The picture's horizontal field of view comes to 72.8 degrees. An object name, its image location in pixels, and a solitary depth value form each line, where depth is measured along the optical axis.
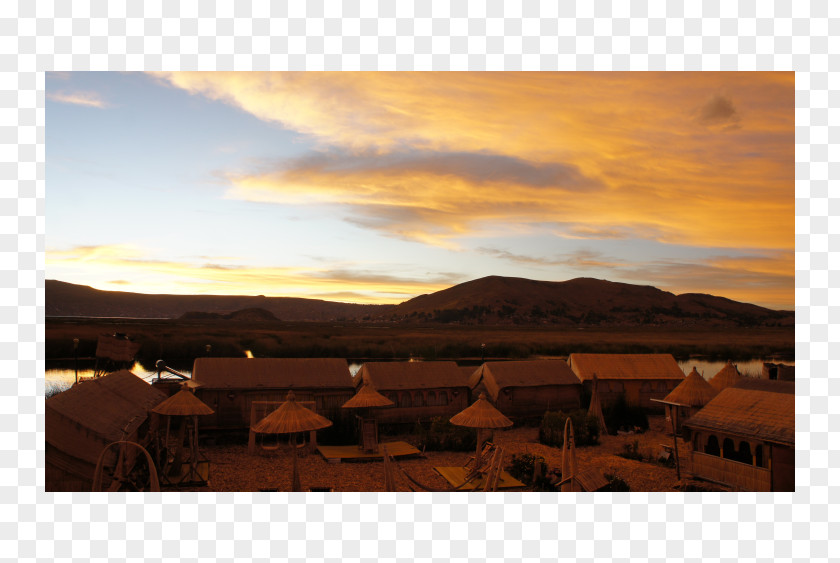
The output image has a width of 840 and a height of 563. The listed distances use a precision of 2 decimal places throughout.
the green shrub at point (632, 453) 16.50
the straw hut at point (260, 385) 17.86
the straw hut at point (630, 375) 23.17
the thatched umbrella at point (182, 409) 12.93
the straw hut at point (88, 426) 9.61
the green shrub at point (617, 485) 12.30
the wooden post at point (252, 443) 16.47
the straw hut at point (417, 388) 19.69
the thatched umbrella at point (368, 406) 16.45
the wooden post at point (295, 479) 11.46
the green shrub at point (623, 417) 21.31
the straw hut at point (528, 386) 21.55
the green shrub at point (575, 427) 18.41
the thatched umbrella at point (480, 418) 13.44
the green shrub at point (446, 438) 17.70
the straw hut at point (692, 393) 15.23
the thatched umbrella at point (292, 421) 11.77
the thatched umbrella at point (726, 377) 18.81
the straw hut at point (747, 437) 11.16
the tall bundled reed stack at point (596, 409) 20.55
